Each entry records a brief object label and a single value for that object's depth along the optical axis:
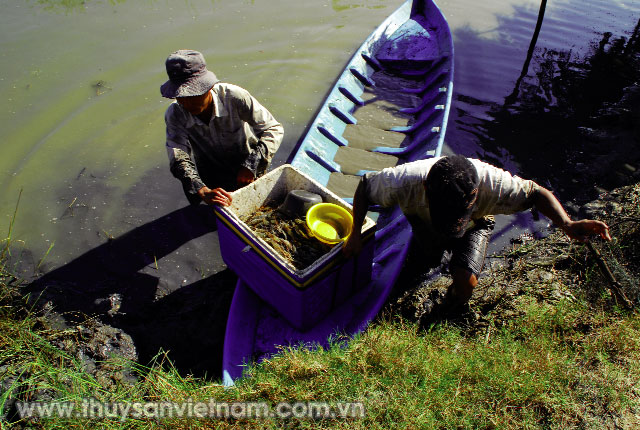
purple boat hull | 3.46
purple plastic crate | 2.93
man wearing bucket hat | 3.28
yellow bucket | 3.25
